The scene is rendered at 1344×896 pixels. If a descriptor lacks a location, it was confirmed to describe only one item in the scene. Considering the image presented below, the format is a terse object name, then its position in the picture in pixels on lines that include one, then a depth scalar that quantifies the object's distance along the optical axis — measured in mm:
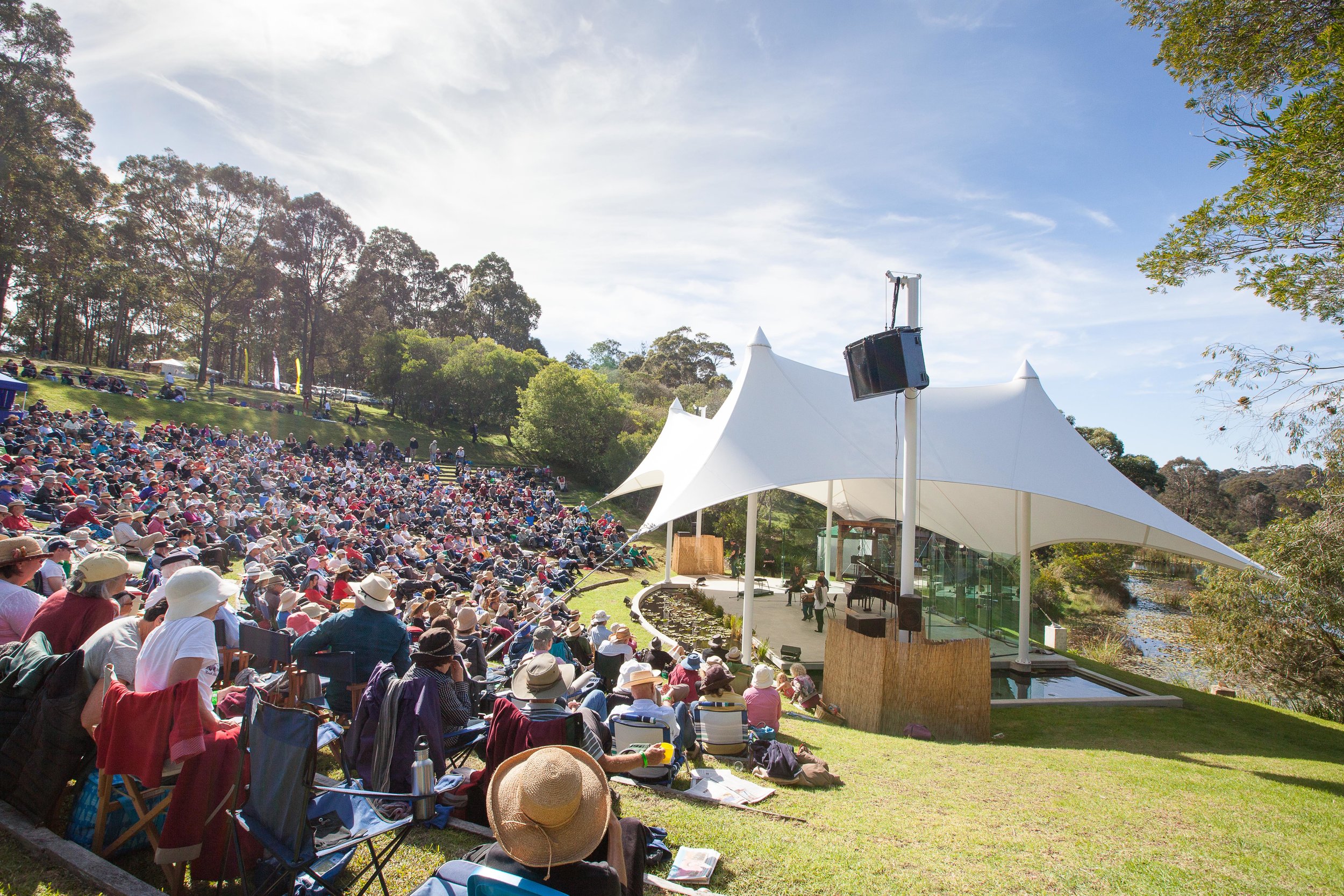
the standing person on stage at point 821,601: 13969
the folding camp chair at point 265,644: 4570
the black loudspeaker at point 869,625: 8562
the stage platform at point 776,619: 12633
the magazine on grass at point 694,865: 3365
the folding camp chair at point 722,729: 5723
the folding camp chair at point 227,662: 5738
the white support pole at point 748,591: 10570
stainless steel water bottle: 2734
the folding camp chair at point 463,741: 4129
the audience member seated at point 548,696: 3514
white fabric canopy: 9984
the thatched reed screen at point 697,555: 20297
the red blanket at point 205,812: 2805
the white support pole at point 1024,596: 11938
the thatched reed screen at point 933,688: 8141
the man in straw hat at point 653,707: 4816
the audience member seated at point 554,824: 2162
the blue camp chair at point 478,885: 2084
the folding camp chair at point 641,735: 4707
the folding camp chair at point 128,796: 2865
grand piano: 13188
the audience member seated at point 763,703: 6586
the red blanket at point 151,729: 2811
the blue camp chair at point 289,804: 2568
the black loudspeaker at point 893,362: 8703
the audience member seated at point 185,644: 2855
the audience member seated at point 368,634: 4430
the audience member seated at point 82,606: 3672
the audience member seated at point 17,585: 3932
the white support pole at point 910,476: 8672
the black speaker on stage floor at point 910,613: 8297
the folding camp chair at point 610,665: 6926
